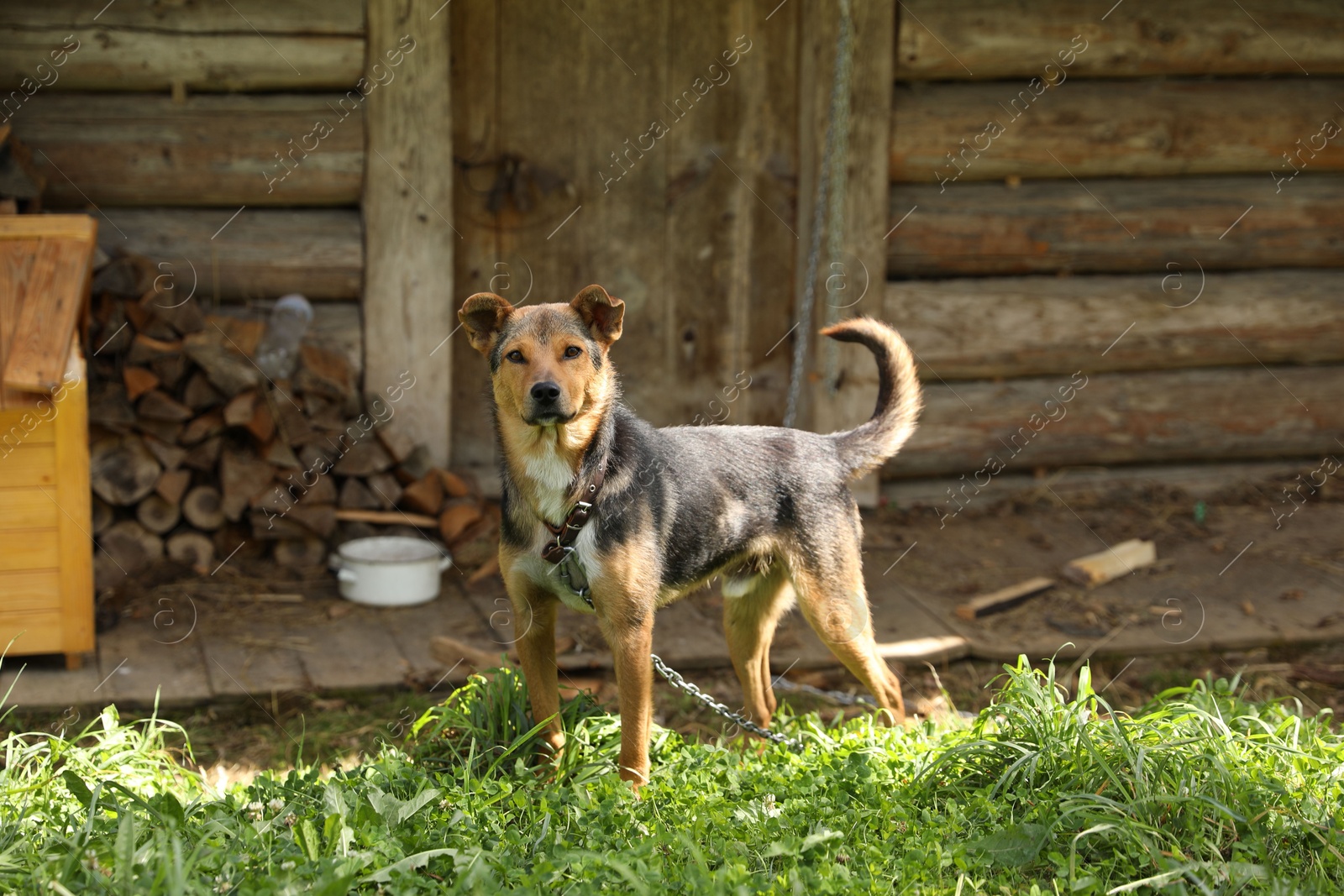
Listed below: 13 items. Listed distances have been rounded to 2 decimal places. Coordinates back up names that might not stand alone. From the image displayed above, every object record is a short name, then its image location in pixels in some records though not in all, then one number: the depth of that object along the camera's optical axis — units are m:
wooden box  4.82
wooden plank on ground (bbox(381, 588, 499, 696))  5.06
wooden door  6.63
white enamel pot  5.77
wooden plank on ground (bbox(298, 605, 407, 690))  5.03
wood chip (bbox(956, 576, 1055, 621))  5.84
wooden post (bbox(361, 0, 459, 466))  6.20
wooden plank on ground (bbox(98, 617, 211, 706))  4.82
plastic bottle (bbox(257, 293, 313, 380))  6.04
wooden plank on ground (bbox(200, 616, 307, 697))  4.94
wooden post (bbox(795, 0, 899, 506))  6.56
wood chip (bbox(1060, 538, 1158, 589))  6.23
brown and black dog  3.37
